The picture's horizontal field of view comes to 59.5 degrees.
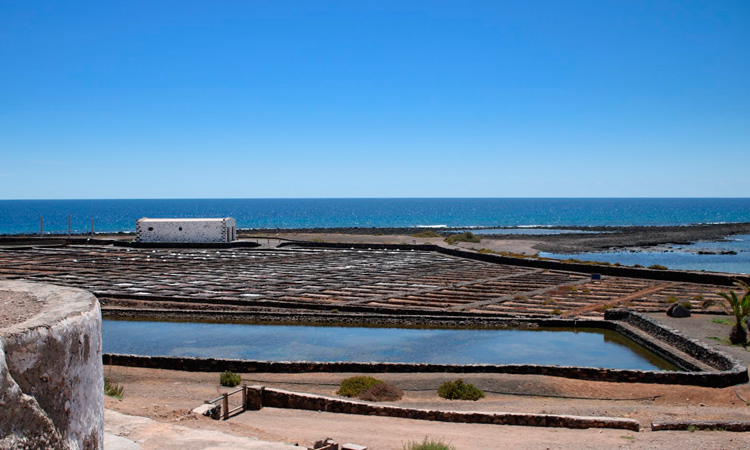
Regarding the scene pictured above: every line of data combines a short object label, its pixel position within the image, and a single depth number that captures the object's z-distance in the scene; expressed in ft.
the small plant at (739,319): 58.65
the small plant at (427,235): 229.58
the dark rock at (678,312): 72.64
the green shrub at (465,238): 205.81
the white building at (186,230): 165.68
